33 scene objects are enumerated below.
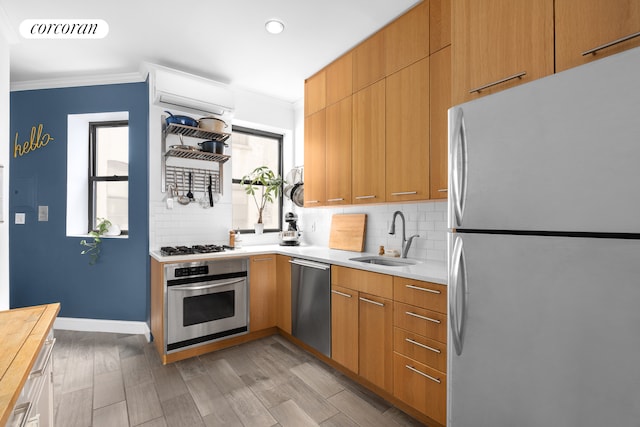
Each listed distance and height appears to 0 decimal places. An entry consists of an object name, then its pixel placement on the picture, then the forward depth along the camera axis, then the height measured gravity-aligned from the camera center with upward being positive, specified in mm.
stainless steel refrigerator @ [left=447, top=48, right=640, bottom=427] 881 -129
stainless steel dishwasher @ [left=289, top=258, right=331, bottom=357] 2480 -776
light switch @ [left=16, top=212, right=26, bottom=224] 3241 -31
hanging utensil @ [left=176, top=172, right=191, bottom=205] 3178 +160
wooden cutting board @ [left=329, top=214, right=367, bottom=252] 2951 -172
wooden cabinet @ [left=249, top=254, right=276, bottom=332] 2979 -778
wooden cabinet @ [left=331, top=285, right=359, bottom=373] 2213 -855
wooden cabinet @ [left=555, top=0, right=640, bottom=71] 985 +653
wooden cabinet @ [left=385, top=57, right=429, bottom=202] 2076 +589
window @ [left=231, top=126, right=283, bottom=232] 3828 +667
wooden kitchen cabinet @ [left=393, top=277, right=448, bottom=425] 1654 -766
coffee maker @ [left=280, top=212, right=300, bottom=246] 3529 -220
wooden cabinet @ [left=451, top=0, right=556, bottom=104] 1211 +742
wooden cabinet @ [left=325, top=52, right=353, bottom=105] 2721 +1281
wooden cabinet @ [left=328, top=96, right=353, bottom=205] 2732 +588
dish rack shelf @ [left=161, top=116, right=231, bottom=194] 3059 +551
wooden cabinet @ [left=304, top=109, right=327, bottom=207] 3027 +584
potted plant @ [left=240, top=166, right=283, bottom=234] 3766 +373
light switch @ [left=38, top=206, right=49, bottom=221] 3248 +1
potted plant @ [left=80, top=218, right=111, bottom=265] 3226 -310
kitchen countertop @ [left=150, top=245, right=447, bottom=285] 1811 -364
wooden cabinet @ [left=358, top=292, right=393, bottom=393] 1963 -855
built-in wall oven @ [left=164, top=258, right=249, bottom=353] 2557 -780
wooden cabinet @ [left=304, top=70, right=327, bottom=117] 3031 +1272
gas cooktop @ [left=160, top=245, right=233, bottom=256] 2750 -332
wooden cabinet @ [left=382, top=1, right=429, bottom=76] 2072 +1282
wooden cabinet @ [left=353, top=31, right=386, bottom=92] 2406 +1283
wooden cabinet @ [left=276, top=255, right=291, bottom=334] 2939 -787
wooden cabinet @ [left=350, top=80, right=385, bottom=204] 2404 +583
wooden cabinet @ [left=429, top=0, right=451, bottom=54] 1922 +1243
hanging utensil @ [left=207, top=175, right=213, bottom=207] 3312 +198
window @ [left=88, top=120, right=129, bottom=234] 3465 +498
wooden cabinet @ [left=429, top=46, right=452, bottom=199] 1931 +629
